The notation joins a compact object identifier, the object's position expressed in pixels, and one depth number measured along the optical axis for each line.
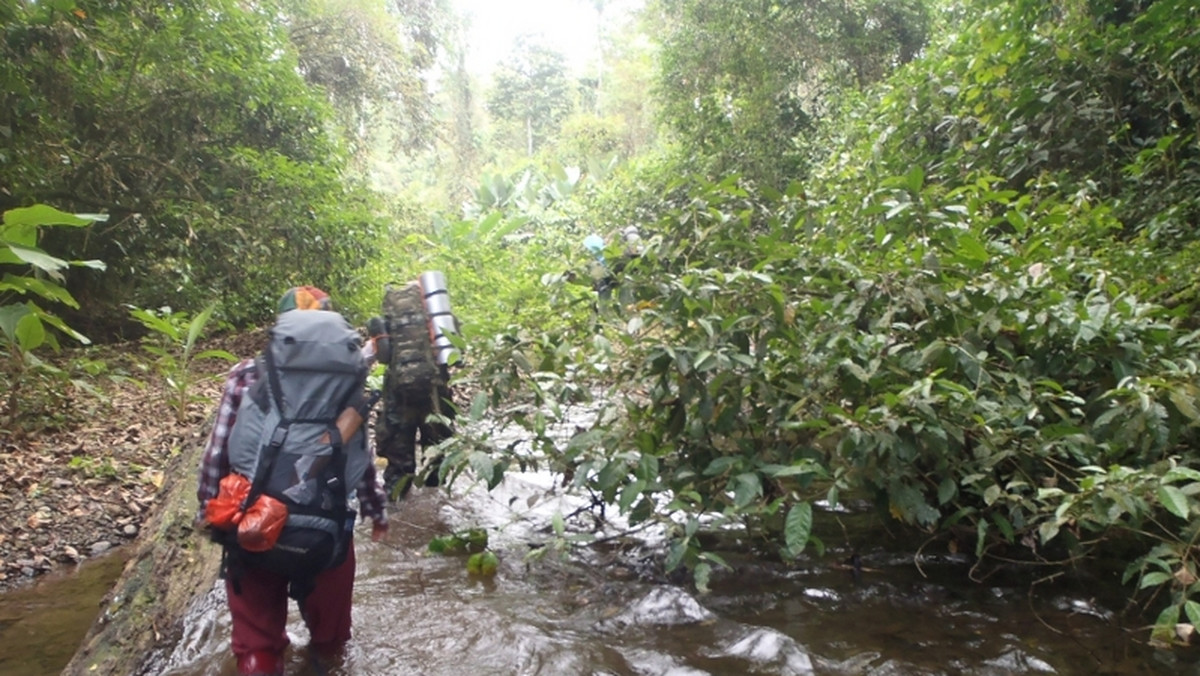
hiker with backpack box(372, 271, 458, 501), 5.17
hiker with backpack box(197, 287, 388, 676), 2.57
